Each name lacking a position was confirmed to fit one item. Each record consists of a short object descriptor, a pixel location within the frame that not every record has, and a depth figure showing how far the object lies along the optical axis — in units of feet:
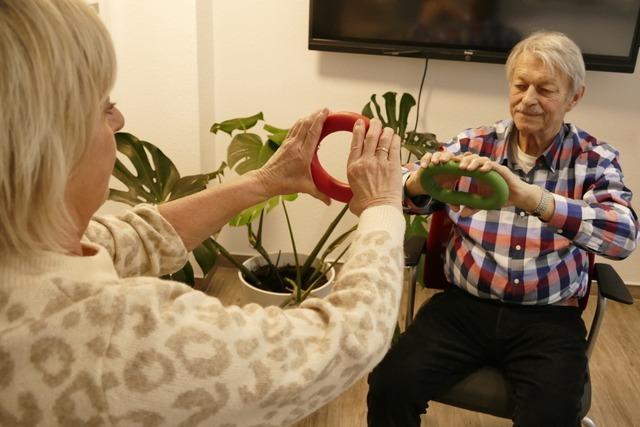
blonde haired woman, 1.98
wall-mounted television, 7.38
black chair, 4.53
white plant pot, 6.44
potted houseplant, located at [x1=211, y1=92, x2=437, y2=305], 6.12
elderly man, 4.56
